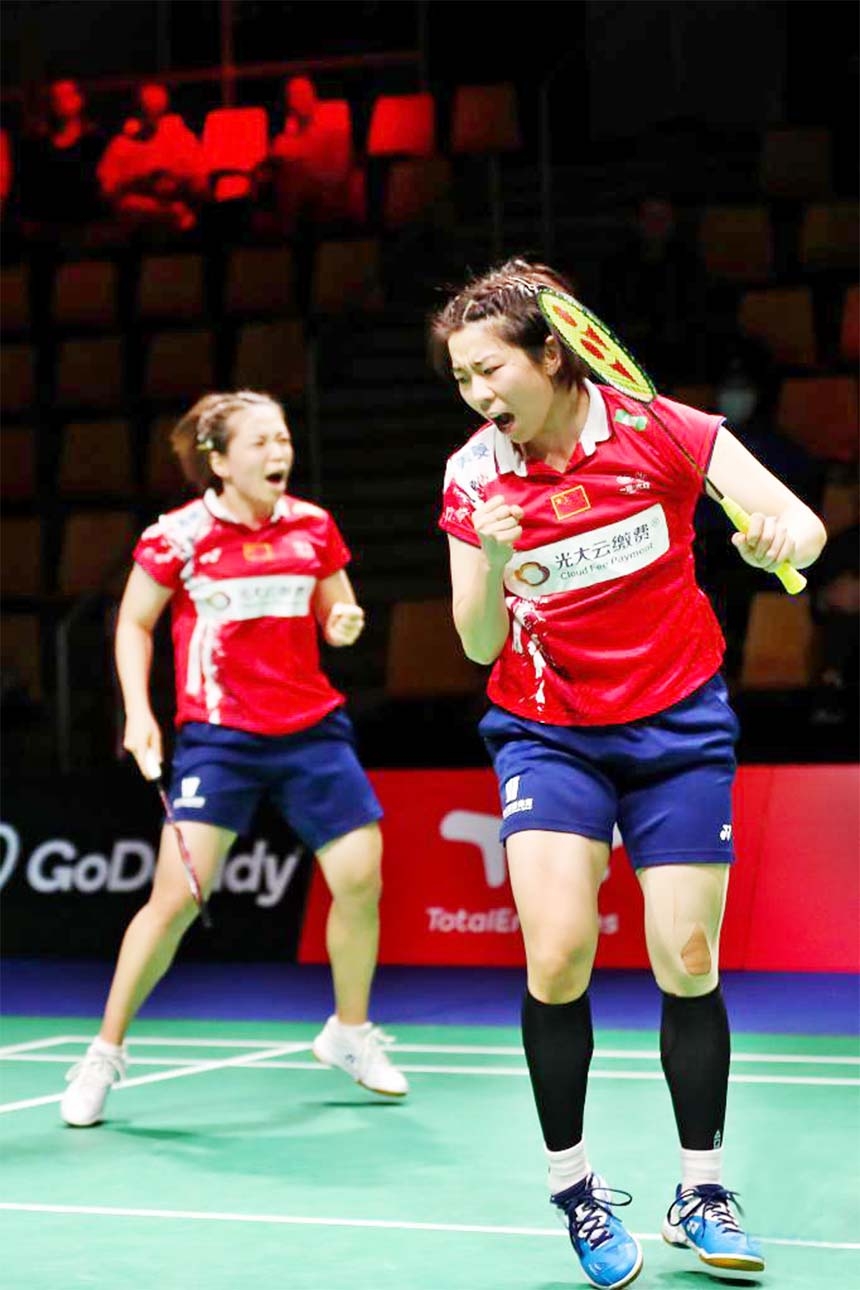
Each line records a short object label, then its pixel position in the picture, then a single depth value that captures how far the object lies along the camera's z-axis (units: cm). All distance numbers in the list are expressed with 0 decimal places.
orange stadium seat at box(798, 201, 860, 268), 1189
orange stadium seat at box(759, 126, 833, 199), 1245
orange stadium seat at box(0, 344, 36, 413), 1270
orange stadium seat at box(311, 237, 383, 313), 1264
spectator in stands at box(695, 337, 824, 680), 947
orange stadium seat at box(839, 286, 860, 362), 1112
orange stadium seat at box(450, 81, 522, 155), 1327
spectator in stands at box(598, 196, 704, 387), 1120
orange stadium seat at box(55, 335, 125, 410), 1270
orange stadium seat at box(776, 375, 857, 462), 1072
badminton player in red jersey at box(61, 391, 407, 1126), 574
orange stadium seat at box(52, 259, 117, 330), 1338
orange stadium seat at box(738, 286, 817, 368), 1137
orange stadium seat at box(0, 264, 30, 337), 1330
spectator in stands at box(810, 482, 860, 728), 876
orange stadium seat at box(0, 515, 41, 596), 1173
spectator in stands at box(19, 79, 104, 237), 1374
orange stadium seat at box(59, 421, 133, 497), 1207
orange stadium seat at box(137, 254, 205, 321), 1320
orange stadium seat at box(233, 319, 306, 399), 1204
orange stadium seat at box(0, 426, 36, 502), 1230
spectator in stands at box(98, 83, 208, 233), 1344
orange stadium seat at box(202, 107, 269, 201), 1339
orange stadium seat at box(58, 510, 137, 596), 1153
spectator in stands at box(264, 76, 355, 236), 1316
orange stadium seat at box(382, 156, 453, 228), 1259
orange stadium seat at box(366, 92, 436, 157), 1316
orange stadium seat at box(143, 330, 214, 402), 1248
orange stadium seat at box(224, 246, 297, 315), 1297
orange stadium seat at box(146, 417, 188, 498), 1170
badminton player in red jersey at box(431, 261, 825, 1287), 377
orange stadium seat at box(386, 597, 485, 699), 1027
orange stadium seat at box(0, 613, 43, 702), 1052
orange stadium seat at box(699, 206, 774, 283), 1192
